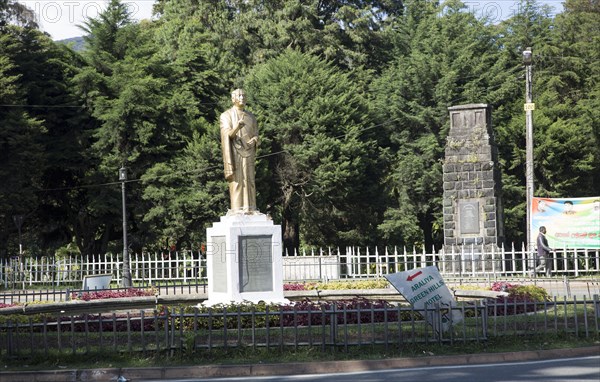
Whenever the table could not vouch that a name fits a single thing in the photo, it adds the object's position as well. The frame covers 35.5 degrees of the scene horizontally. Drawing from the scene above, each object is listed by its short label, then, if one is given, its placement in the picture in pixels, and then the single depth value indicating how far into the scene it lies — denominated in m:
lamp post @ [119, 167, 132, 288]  32.41
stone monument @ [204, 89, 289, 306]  19.62
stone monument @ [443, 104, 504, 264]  34.50
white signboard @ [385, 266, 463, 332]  15.53
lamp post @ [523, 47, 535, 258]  35.31
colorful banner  34.00
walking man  31.20
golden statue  20.36
